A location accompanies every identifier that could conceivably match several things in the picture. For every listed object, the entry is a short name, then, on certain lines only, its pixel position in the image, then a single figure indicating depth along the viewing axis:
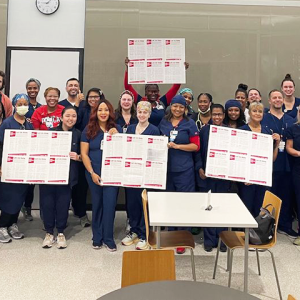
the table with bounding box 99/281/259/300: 1.83
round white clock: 5.89
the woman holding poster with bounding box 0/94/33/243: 4.25
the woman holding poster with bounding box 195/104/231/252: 4.30
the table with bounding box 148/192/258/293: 2.84
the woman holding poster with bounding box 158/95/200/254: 4.15
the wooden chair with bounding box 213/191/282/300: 3.21
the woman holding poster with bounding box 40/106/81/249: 4.24
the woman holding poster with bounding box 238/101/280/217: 4.27
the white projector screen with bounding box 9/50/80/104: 5.90
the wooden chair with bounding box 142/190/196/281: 3.21
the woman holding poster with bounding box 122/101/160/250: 4.20
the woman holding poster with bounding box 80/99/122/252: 4.15
